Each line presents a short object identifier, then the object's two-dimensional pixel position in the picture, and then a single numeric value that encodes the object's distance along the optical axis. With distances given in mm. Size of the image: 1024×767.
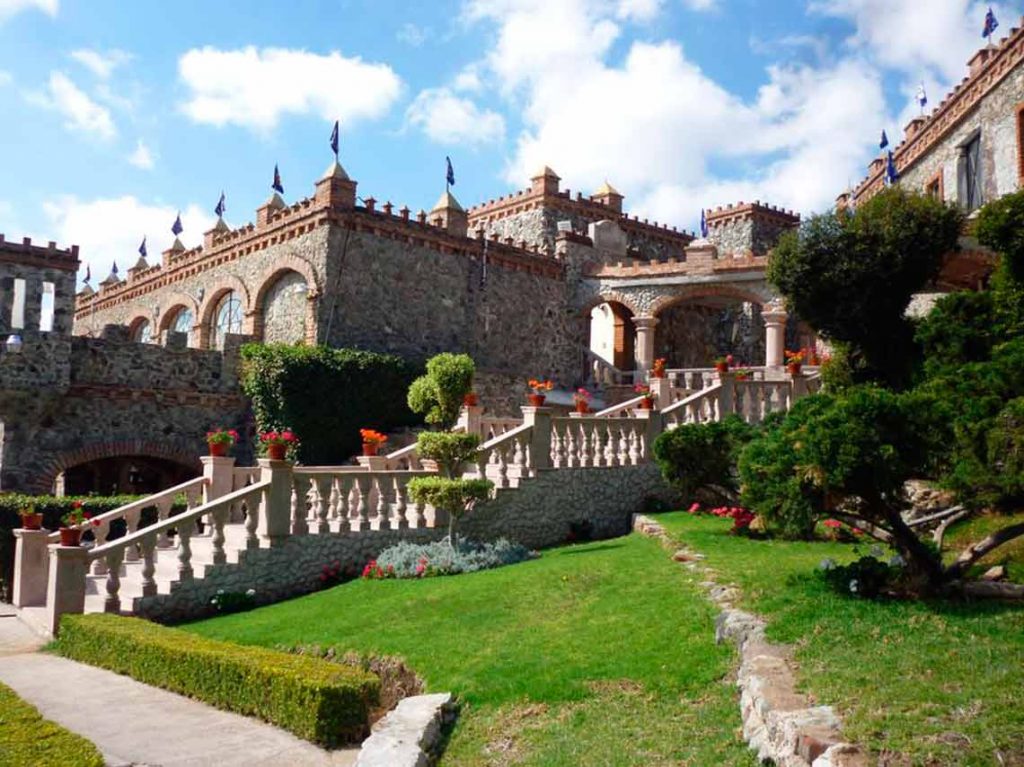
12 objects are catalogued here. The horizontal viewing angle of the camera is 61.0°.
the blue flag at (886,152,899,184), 28891
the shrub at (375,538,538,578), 13227
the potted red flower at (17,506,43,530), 13508
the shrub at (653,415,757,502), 13289
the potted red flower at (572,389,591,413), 17062
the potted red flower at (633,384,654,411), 17038
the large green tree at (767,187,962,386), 18188
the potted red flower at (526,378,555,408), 15758
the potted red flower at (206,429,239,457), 15890
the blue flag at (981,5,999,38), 25078
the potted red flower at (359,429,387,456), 16312
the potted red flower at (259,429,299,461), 13211
